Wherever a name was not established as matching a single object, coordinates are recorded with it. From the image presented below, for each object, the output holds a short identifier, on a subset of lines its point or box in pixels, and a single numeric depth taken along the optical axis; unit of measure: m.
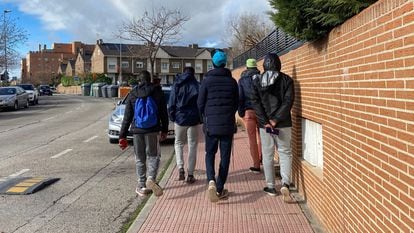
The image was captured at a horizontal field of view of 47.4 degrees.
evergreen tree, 4.05
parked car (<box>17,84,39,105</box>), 38.58
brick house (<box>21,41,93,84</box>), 152.00
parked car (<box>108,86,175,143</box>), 12.72
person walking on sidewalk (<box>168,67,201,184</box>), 7.53
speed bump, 7.25
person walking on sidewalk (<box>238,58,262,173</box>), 7.52
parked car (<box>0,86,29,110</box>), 31.16
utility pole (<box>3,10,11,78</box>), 44.39
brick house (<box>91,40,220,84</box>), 88.56
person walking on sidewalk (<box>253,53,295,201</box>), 6.13
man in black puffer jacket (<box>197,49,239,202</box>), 6.35
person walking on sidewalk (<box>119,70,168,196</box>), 6.92
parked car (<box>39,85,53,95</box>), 73.97
